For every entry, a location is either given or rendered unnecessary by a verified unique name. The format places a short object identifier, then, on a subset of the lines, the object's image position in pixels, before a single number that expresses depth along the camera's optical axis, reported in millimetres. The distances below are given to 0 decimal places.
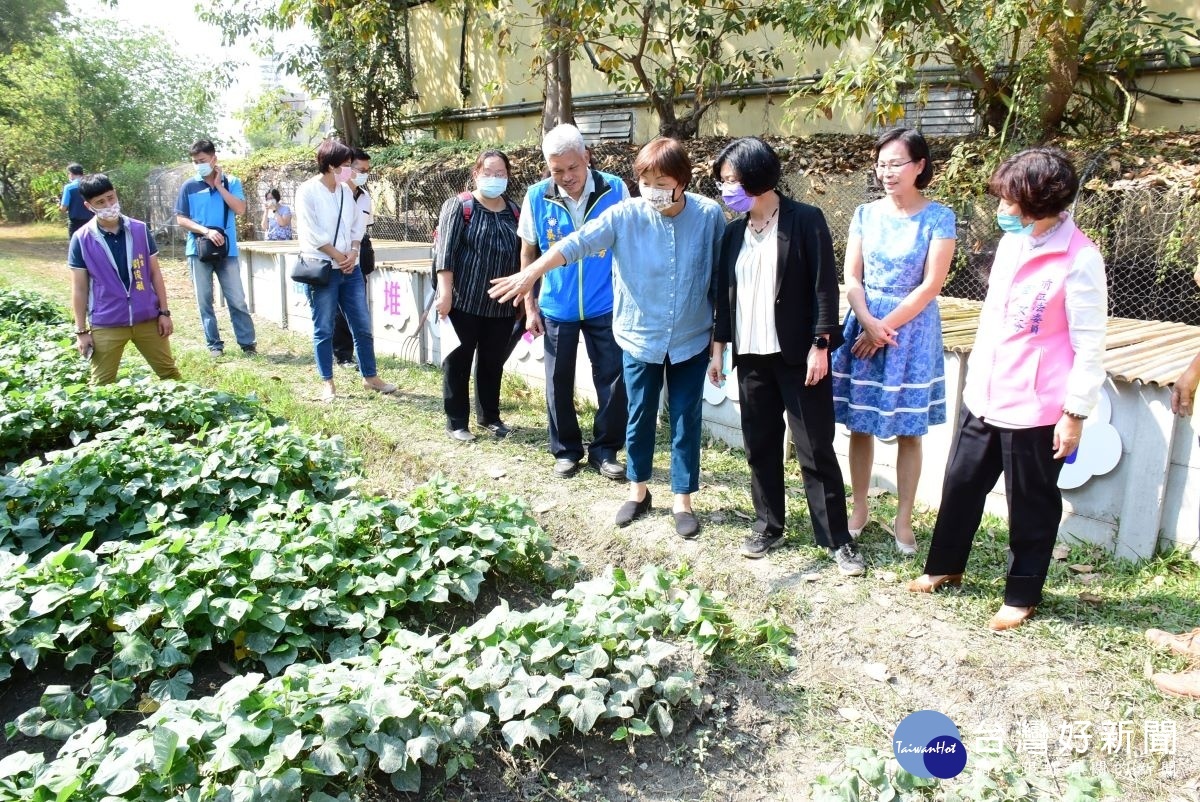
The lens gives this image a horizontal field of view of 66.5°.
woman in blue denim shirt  3922
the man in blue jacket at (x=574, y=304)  4738
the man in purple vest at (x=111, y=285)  5809
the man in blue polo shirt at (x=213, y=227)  8062
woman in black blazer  3602
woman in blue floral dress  3531
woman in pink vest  2971
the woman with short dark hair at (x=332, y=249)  6488
